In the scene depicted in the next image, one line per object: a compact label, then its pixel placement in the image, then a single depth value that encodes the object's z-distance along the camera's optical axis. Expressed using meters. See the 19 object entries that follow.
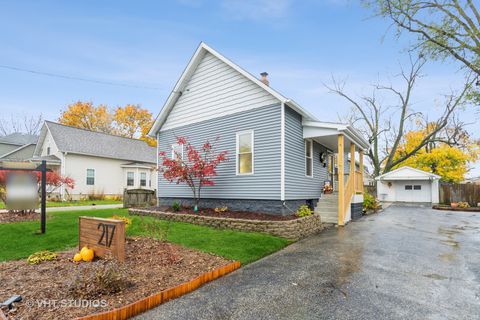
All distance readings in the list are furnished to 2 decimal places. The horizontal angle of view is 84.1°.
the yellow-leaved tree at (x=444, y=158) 29.77
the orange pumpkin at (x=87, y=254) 4.98
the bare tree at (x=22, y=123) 39.25
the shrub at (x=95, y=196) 20.30
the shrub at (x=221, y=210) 9.84
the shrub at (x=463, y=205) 19.27
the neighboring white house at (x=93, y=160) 19.61
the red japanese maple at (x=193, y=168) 9.58
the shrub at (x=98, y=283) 3.53
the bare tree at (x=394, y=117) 27.39
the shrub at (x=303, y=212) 8.91
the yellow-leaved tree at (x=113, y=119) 35.56
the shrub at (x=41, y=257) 4.85
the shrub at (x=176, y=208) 10.48
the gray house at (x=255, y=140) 9.28
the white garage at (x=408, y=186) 22.80
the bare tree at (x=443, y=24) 9.61
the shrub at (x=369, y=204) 15.03
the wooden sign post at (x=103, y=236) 4.70
